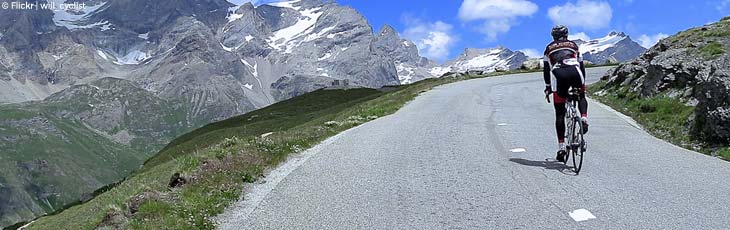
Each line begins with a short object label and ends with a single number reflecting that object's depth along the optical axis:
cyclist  12.30
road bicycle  11.91
